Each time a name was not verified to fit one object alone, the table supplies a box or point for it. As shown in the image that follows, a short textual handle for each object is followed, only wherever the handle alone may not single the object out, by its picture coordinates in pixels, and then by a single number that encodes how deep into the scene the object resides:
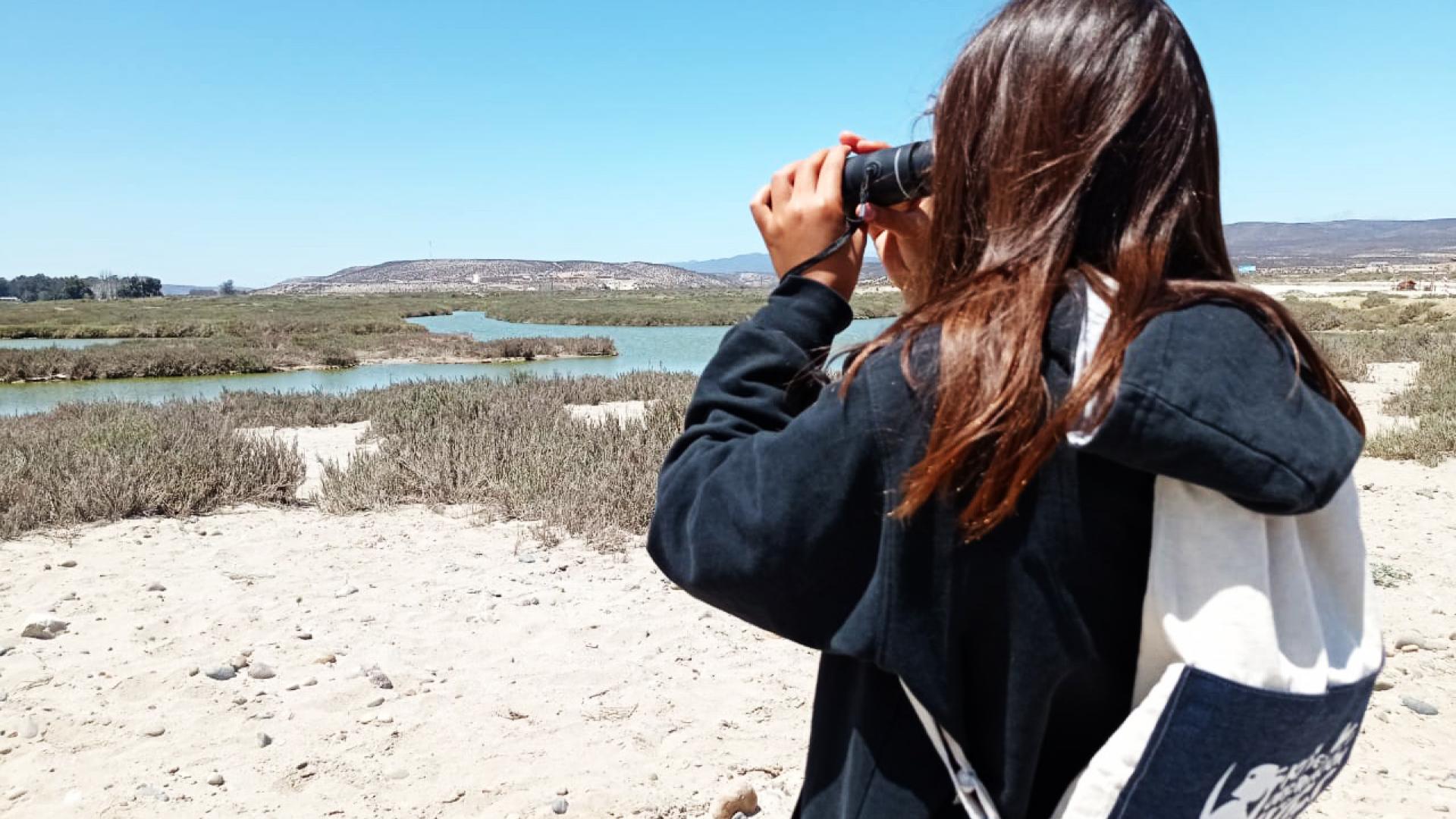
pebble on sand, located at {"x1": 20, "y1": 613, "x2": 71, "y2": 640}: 4.30
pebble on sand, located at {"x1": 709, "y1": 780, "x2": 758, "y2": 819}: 2.97
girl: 0.73
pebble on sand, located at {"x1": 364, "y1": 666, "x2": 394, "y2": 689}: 3.86
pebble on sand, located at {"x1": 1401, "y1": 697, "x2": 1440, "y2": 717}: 3.50
